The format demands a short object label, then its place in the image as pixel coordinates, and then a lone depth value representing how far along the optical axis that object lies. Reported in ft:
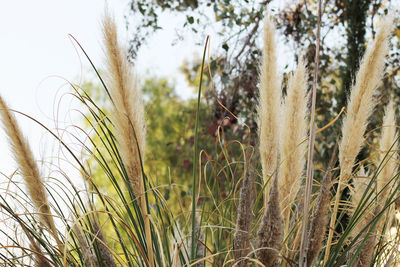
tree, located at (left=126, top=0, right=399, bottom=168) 17.00
